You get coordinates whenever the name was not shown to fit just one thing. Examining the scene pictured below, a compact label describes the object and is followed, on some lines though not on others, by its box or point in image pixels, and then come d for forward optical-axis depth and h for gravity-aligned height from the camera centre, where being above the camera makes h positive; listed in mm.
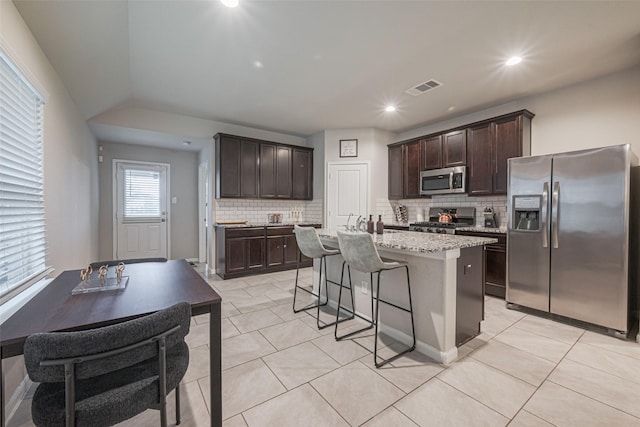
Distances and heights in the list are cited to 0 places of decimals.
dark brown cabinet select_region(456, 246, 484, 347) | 2207 -728
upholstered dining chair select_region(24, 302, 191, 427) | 859 -559
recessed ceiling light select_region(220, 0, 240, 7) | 2047 +1601
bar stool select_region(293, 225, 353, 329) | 2740 -375
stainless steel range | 4141 -188
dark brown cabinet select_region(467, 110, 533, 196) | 3600 +879
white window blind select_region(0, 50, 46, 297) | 1514 +183
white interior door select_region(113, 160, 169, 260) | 5215 -10
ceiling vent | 3363 +1605
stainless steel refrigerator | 2500 -251
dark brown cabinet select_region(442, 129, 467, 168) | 4172 +986
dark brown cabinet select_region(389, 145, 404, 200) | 5168 +726
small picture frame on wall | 5301 +1241
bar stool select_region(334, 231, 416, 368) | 2057 -384
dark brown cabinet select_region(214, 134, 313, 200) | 4695 +773
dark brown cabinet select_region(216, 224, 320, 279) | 4469 -717
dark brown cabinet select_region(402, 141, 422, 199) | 4891 +768
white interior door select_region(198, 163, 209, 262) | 5299 -31
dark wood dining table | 1016 -441
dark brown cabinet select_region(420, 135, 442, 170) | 4520 +994
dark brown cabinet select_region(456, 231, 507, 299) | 3389 -729
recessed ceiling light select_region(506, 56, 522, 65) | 2801 +1589
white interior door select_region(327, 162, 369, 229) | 5227 +353
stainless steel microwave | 4164 +478
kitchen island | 2082 -680
